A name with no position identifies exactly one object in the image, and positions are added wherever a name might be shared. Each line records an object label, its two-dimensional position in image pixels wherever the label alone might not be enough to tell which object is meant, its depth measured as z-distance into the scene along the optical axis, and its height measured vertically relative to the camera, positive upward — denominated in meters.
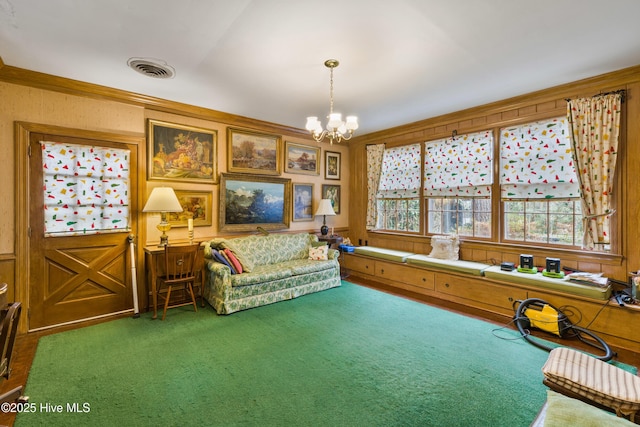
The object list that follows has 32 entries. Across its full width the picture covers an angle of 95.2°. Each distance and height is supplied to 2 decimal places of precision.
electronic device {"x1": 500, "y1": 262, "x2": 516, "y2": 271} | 3.75 -0.71
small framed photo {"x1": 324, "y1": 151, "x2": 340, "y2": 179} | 6.04 +0.98
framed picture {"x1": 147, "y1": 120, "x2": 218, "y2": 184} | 3.97 +0.84
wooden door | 3.23 -0.69
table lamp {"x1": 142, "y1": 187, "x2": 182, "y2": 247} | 3.61 +0.09
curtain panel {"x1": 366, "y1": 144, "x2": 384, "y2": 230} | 5.77 +0.66
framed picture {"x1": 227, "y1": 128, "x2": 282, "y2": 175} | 4.71 +0.99
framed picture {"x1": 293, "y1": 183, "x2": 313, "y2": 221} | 5.56 +0.18
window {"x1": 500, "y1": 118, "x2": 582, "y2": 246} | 3.62 +0.35
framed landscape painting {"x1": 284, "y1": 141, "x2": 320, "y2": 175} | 5.42 +1.01
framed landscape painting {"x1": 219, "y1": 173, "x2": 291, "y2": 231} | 4.64 +0.15
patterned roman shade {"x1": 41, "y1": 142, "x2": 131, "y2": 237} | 3.30 +0.27
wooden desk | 3.60 -0.71
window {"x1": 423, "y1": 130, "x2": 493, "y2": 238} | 4.37 +0.44
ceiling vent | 2.92 +1.50
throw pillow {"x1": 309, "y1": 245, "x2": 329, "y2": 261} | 4.93 -0.71
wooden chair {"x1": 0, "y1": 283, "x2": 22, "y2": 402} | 1.53 -0.66
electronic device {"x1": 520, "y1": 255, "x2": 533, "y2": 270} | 3.69 -0.64
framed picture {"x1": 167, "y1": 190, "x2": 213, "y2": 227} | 4.17 +0.03
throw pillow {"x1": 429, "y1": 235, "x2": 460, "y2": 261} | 4.55 -0.58
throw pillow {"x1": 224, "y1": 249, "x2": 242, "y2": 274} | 3.93 -0.67
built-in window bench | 2.95 -0.99
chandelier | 2.92 +0.91
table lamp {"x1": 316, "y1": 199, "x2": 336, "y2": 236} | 5.48 +0.02
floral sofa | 3.74 -0.85
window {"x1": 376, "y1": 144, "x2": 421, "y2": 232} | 5.27 +0.40
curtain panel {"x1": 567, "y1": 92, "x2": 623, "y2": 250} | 3.21 +0.64
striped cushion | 1.49 -0.93
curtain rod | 3.16 +1.30
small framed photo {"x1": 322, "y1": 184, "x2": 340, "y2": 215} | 6.03 +0.36
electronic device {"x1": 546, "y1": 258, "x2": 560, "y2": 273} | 3.46 -0.65
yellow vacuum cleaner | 2.93 -1.21
